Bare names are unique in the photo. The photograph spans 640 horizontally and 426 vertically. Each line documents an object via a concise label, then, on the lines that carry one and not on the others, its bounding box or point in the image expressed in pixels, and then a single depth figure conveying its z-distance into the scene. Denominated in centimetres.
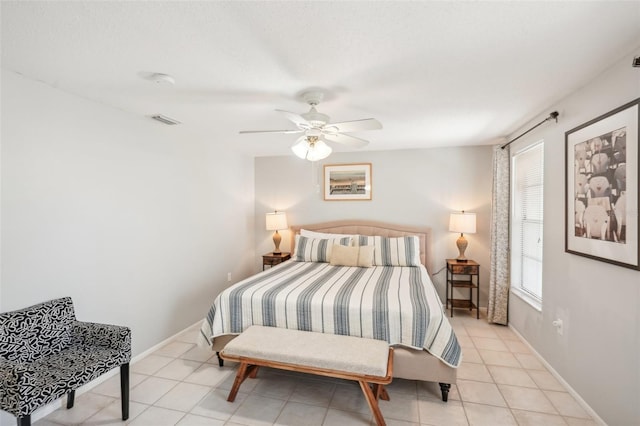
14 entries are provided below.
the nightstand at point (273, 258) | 468
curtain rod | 253
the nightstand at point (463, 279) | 400
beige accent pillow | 394
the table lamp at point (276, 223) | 477
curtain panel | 369
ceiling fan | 230
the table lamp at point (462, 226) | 403
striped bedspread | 230
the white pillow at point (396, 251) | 400
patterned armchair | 160
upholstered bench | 197
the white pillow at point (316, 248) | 421
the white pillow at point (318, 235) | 448
